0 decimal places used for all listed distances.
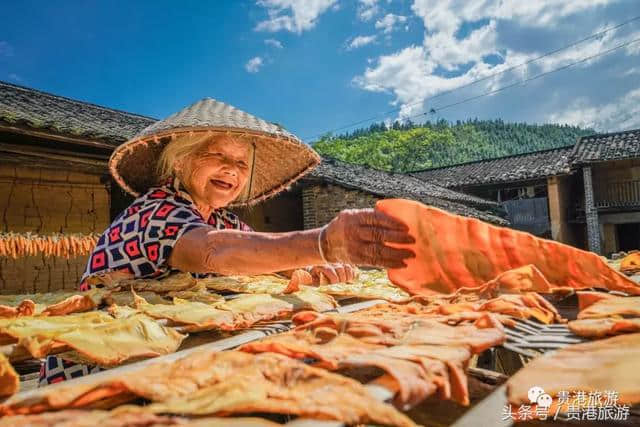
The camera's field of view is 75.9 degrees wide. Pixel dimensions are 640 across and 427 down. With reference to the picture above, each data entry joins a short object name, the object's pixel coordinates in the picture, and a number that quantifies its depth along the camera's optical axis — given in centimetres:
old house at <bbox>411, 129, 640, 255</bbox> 2016
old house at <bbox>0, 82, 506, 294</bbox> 571
